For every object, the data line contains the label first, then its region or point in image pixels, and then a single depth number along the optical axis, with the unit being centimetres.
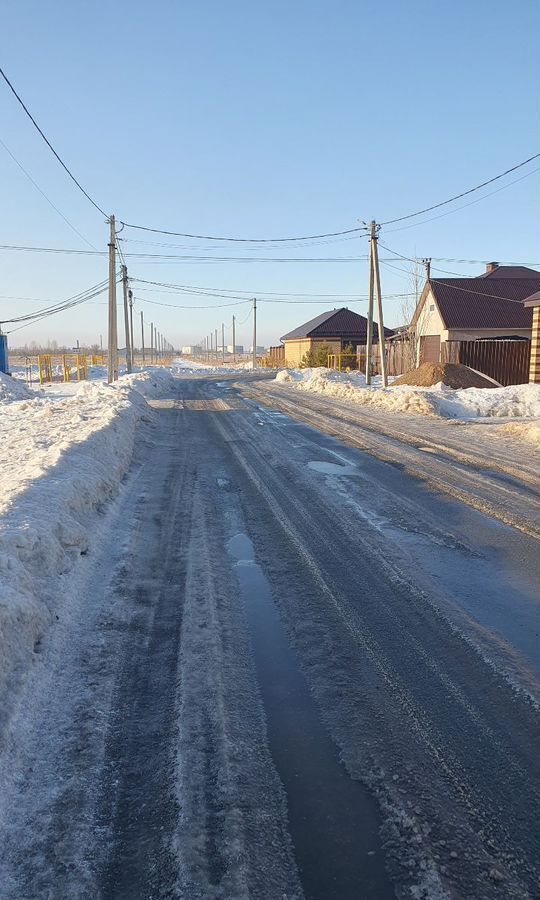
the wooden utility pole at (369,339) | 2880
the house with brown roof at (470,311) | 3469
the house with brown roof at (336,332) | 5644
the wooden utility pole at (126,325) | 4057
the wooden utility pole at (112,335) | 2612
